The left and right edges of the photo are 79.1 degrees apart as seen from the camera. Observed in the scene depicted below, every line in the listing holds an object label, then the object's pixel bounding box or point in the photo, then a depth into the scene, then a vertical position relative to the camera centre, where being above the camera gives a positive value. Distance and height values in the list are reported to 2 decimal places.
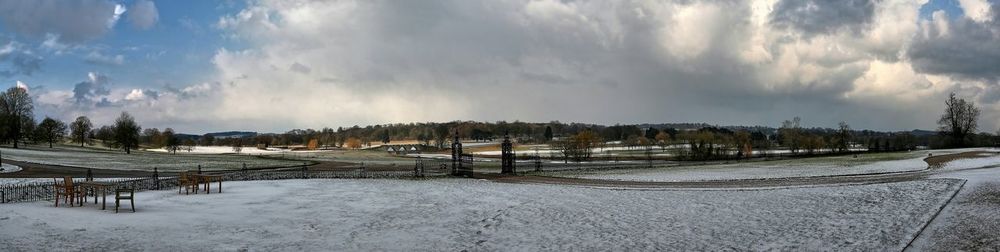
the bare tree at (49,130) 119.38 +3.83
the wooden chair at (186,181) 28.38 -1.60
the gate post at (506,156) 53.28 -1.06
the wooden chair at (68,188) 22.23 -1.45
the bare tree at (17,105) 112.12 +8.40
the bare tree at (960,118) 115.56 +4.04
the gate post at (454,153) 49.74 -0.69
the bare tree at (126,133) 115.81 +2.92
